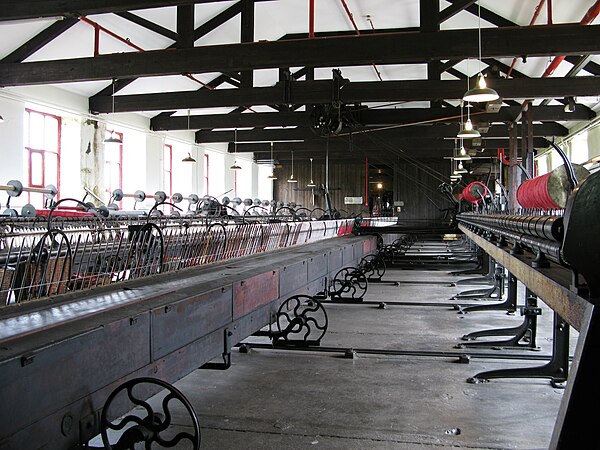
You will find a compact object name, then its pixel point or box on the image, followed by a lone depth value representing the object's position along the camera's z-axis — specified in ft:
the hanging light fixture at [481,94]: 22.70
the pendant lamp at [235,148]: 54.93
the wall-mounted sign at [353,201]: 81.20
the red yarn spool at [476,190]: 32.94
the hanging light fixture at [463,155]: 44.01
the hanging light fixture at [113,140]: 36.42
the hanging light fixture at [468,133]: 30.94
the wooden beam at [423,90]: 34.50
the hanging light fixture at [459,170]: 59.00
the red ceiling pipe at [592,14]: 25.66
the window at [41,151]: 38.58
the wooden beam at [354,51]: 24.77
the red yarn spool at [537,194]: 12.56
